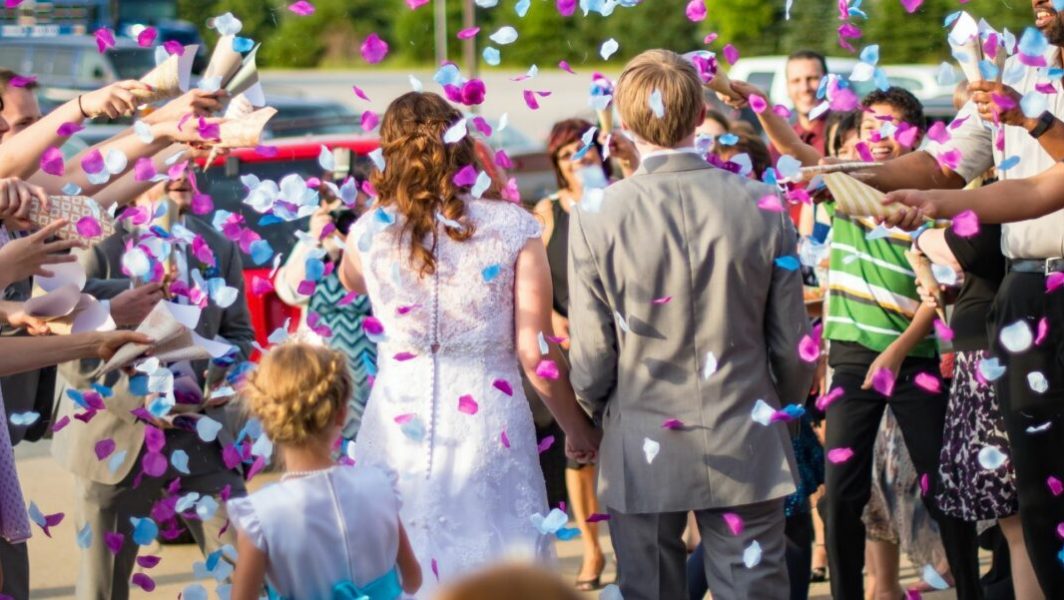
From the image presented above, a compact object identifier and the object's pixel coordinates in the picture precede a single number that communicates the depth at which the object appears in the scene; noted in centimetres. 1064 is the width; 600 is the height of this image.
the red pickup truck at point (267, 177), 836
